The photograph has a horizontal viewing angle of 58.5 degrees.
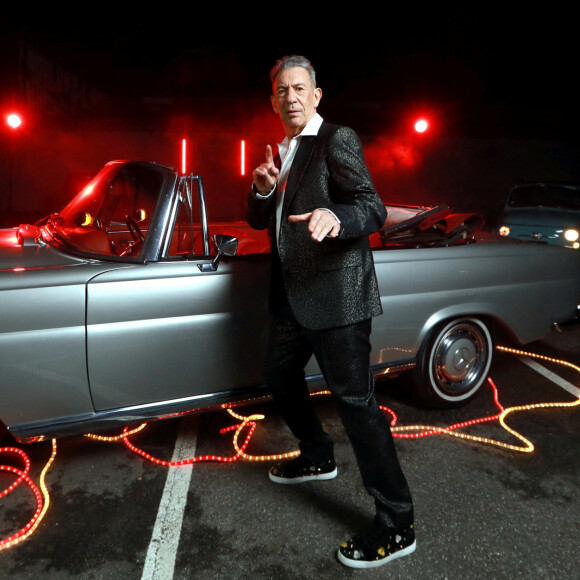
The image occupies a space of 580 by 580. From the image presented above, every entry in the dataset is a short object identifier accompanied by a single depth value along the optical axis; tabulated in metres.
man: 1.97
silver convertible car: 2.33
